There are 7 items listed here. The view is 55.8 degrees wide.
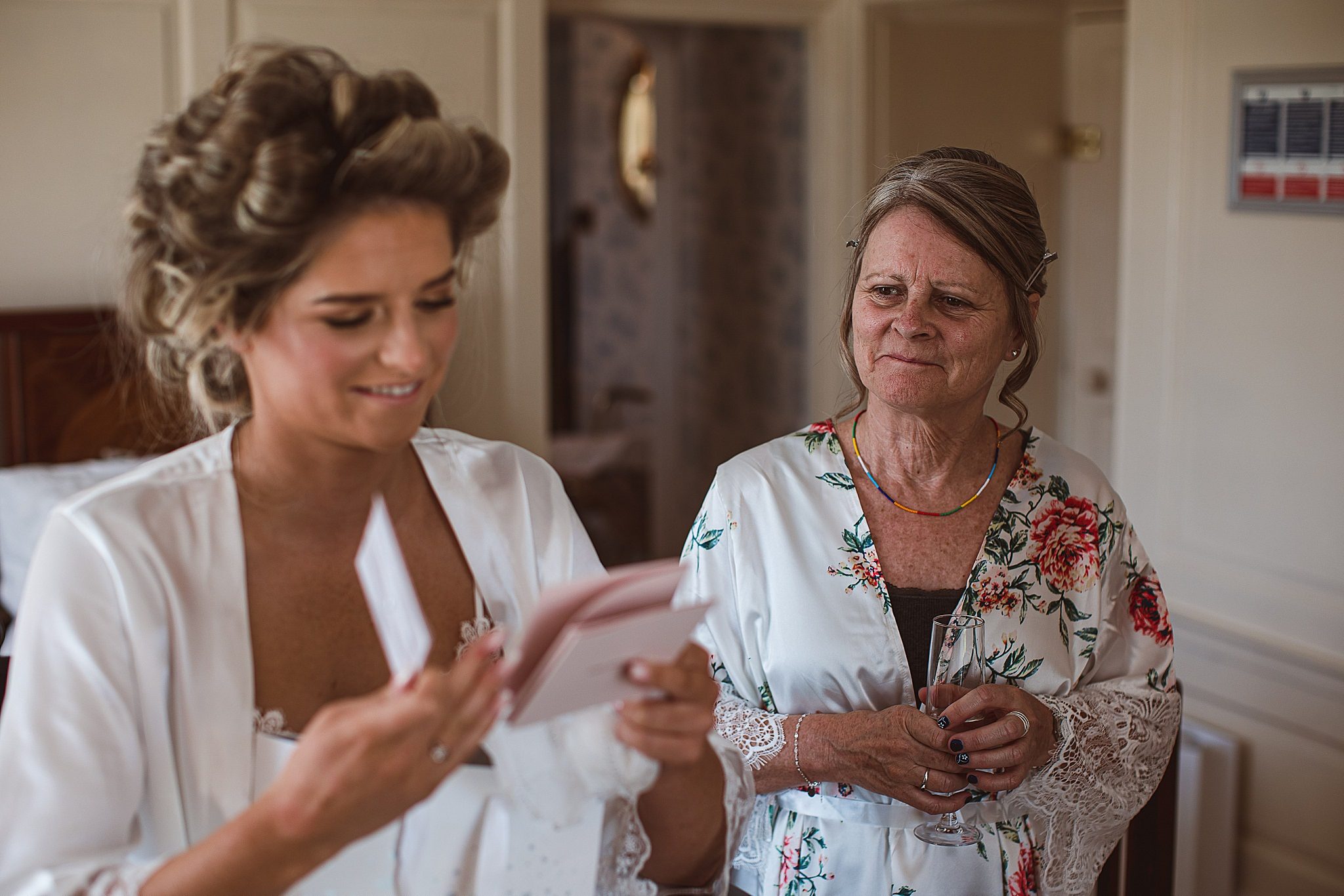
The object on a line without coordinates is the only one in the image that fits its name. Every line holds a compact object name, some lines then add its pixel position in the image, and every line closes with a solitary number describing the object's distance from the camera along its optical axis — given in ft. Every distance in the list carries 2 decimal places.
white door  14.79
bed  10.85
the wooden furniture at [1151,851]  6.37
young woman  3.33
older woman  5.49
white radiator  10.30
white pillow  9.92
